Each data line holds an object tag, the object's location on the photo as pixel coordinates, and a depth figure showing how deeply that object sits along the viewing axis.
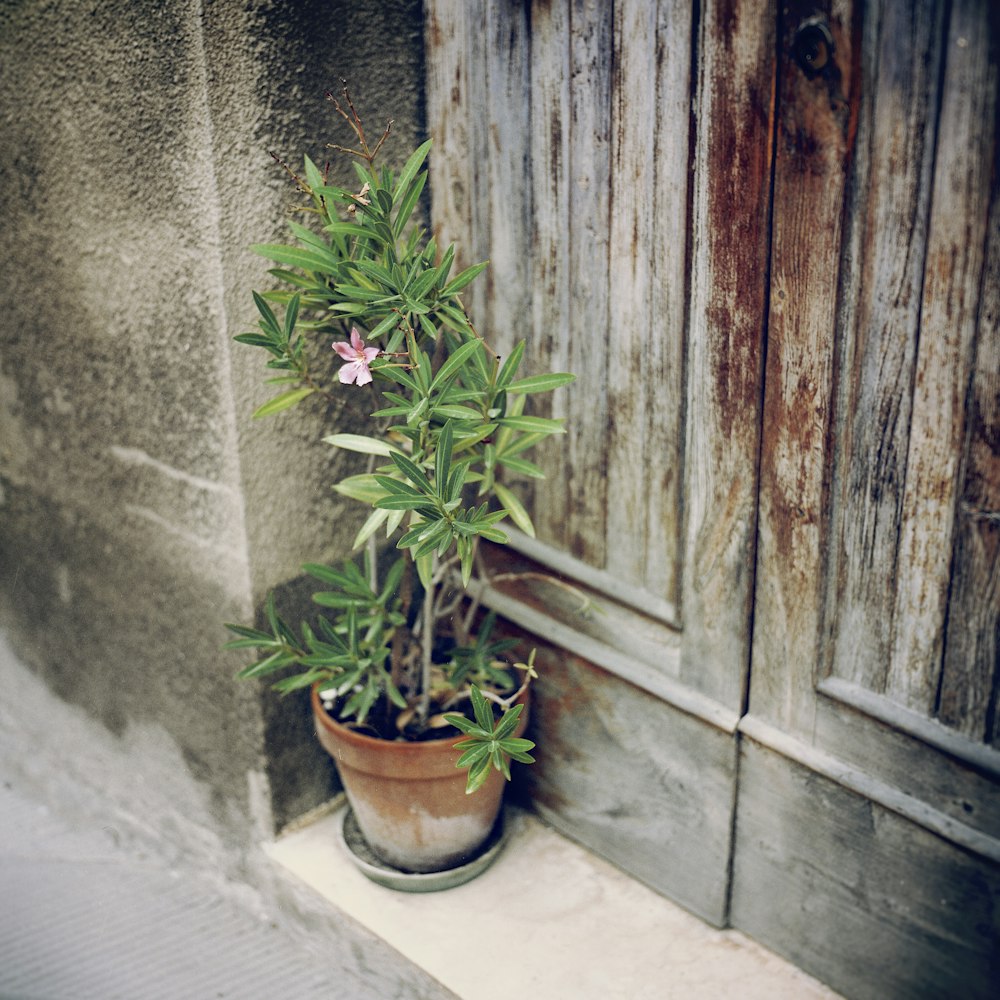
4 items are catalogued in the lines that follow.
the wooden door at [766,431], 1.68
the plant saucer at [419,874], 2.41
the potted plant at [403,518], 1.92
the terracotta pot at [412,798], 2.26
